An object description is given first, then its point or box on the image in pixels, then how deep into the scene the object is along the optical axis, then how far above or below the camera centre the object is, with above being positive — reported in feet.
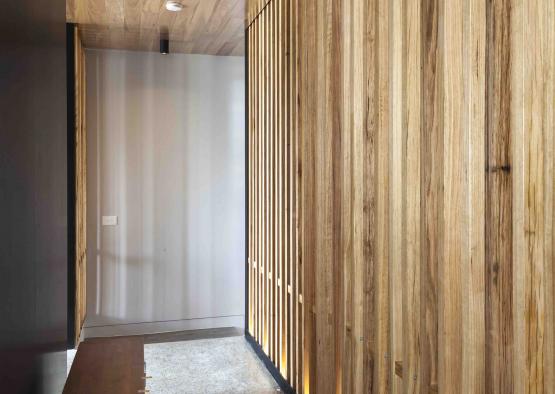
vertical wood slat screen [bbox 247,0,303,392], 9.87 -0.02
